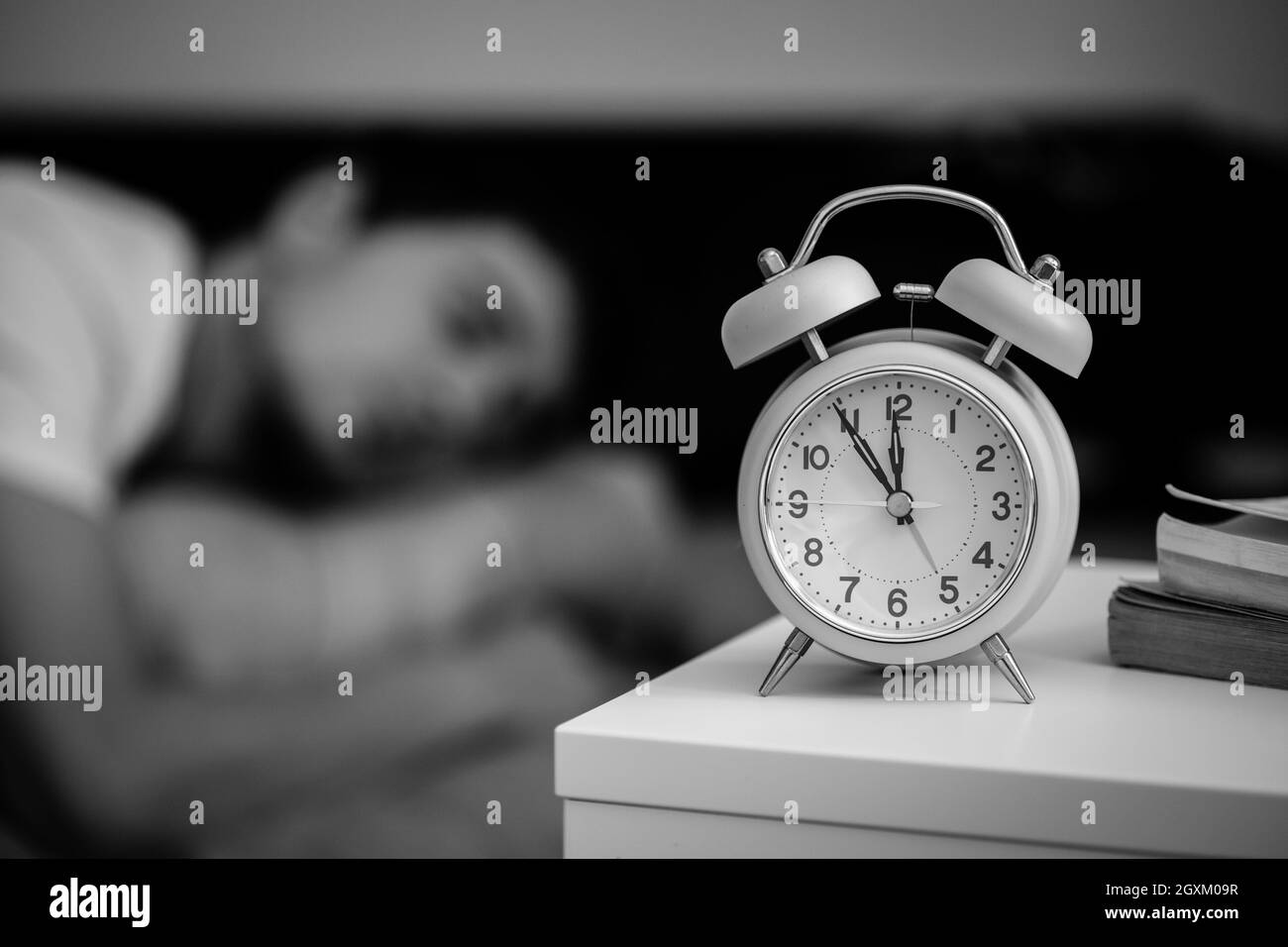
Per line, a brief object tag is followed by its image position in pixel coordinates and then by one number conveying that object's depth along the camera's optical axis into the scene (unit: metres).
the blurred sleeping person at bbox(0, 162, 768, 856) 2.69
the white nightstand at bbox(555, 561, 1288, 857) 0.64
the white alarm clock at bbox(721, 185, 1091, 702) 0.80
